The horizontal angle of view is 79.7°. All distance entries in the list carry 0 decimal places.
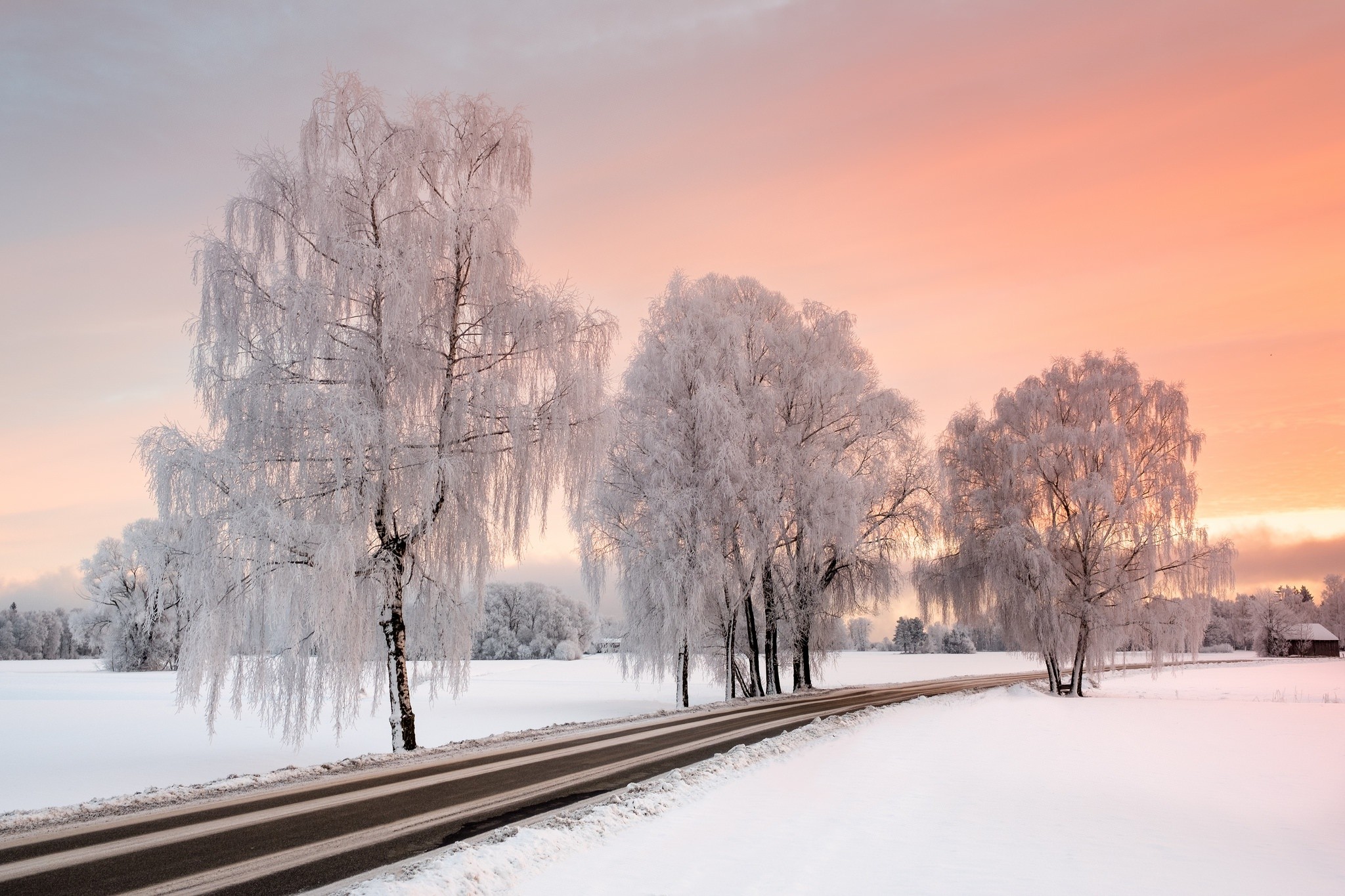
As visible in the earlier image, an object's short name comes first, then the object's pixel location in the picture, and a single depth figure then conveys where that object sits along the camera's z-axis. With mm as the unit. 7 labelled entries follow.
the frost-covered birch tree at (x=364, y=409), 13438
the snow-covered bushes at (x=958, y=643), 114250
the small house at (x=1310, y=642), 98500
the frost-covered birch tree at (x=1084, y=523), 29344
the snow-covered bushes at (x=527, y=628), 99125
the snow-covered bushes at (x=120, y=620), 59750
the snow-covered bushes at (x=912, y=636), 121938
